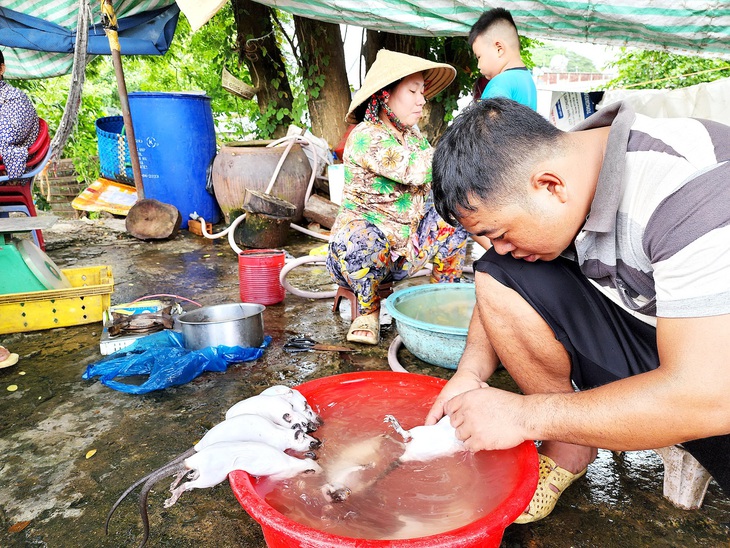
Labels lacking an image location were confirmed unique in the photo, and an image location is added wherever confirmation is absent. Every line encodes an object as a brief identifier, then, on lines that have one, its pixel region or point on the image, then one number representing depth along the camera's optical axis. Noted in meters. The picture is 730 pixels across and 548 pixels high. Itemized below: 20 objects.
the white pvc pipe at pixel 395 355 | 2.40
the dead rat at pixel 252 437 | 1.11
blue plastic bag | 2.32
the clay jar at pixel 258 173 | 5.60
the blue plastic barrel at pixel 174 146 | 5.89
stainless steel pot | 2.58
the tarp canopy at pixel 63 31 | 5.64
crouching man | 0.95
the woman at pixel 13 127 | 3.87
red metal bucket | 3.43
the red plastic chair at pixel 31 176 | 4.10
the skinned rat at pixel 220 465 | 1.05
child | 3.10
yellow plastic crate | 2.97
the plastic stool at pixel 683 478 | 1.46
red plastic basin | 0.88
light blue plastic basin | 2.27
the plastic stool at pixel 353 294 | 3.01
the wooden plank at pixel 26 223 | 2.84
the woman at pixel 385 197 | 2.74
